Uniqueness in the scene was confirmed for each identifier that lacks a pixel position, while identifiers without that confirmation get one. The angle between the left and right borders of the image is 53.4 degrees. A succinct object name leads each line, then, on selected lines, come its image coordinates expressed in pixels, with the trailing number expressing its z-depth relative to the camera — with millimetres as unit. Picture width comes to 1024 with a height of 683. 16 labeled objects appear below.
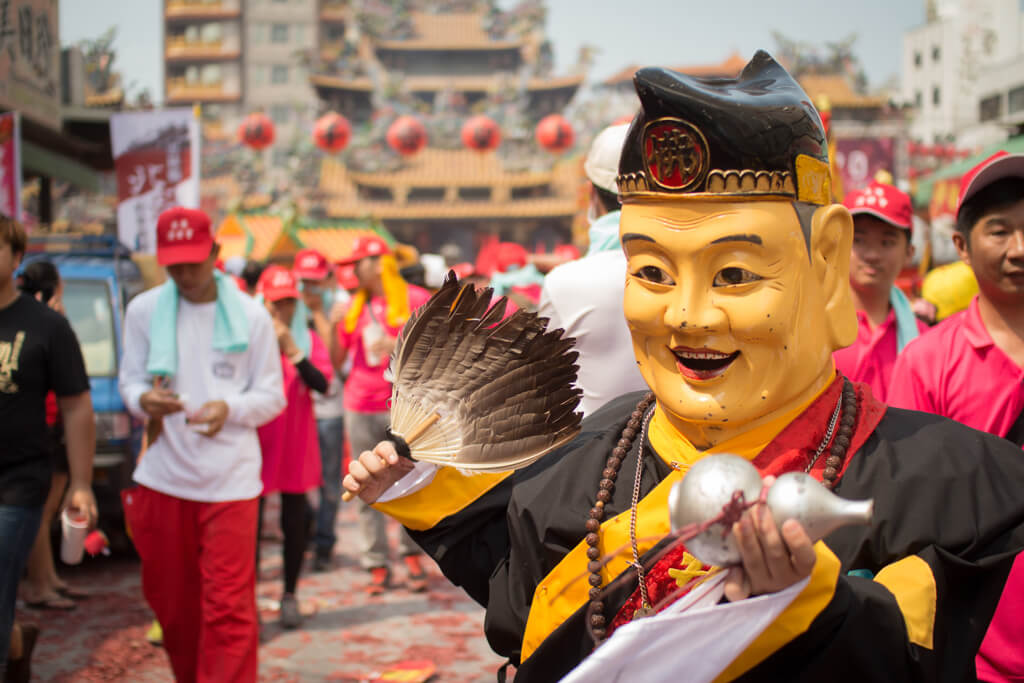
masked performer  1582
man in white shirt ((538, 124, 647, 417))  2971
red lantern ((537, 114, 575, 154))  25859
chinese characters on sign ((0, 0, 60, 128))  8633
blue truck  6316
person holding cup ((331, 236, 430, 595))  6113
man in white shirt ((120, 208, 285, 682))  3850
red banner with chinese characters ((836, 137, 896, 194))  23781
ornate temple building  35312
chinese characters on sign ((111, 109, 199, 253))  8742
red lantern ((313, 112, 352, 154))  24906
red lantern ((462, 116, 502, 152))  26969
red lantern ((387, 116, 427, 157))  26016
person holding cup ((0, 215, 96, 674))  3492
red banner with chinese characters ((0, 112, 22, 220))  6812
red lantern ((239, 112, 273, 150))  26344
